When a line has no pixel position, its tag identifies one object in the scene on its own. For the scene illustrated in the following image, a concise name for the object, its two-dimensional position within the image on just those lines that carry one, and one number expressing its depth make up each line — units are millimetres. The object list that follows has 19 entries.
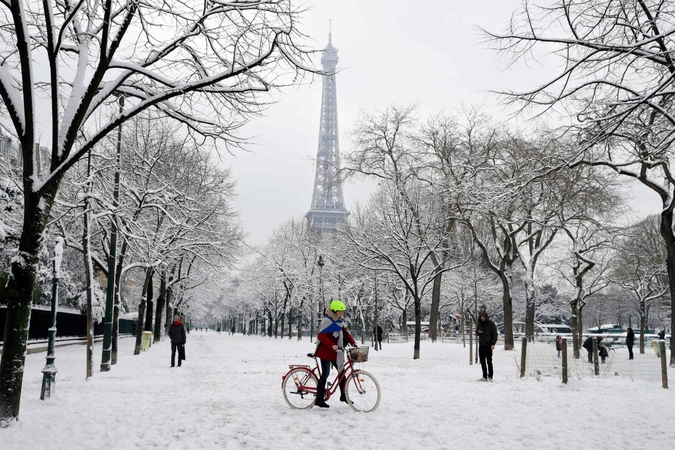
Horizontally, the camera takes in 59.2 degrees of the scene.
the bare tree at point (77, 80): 7047
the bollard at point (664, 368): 12709
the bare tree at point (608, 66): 7246
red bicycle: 9477
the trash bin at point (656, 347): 24655
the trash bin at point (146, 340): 26453
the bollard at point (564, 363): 12934
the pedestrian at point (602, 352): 21984
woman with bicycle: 9555
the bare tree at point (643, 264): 36003
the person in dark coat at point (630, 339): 25353
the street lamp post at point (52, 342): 9852
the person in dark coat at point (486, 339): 14386
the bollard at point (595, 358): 14824
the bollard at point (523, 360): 14719
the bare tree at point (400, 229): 25569
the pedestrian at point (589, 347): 21281
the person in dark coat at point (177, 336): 18652
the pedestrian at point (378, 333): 30288
